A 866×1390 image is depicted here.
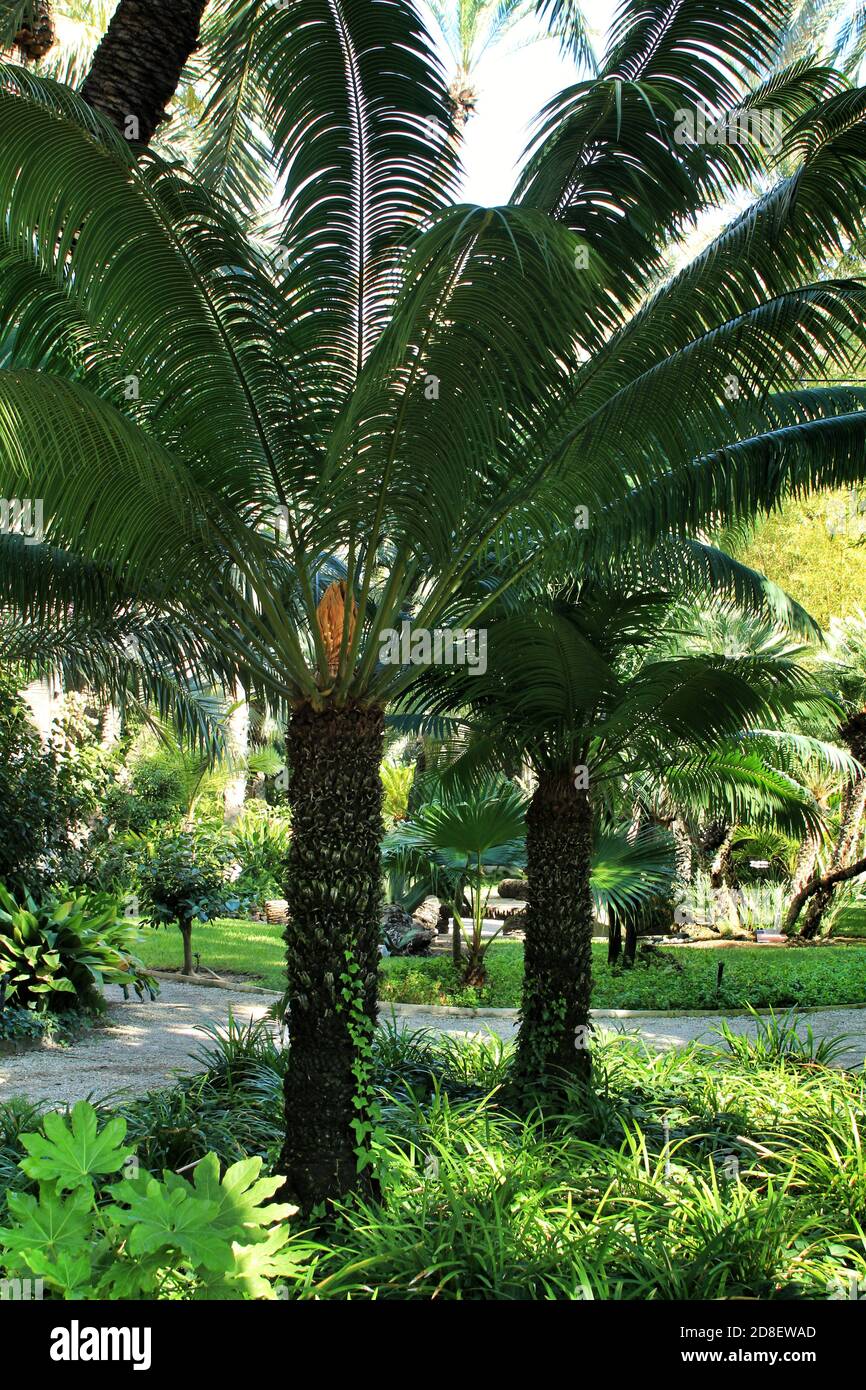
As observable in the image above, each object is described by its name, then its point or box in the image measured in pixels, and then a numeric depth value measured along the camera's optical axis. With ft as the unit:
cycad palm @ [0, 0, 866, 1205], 14.96
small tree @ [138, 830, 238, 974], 43.11
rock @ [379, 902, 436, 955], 60.64
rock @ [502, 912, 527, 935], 76.38
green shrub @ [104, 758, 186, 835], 62.90
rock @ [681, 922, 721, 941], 67.00
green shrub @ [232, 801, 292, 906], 54.70
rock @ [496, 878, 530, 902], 86.33
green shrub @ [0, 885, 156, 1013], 30.99
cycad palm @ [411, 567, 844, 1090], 22.62
